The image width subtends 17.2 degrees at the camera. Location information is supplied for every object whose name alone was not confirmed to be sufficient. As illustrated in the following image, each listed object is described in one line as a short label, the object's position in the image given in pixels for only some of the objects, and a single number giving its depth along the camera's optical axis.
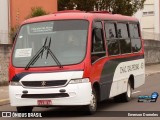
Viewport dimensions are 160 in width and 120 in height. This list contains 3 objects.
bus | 12.46
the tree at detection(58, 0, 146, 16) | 36.91
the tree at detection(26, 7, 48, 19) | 29.62
